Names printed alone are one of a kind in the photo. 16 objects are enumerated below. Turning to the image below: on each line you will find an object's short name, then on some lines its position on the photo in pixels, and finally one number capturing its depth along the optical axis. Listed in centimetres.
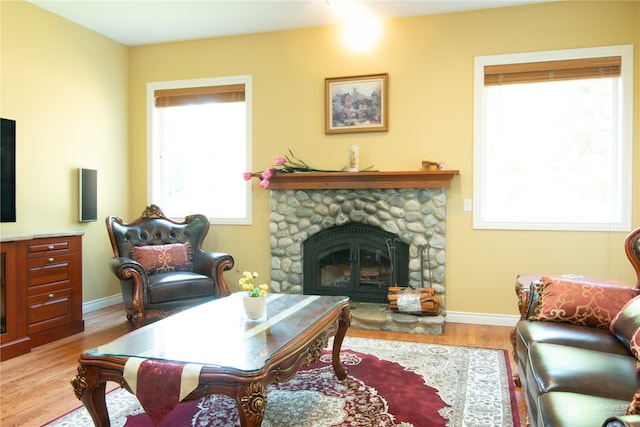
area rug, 226
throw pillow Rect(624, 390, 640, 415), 115
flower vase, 240
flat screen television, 364
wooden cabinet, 334
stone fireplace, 418
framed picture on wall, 435
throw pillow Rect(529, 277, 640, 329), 226
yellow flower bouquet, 238
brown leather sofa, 139
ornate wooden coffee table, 170
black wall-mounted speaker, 442
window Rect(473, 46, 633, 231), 383
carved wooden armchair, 367
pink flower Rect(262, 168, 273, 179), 444
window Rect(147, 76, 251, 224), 484
